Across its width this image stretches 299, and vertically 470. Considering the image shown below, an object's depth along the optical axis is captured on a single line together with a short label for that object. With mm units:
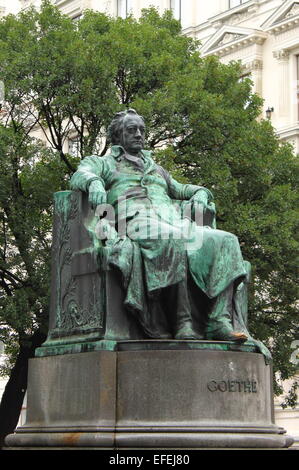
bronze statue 8594
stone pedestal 7945
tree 20766
